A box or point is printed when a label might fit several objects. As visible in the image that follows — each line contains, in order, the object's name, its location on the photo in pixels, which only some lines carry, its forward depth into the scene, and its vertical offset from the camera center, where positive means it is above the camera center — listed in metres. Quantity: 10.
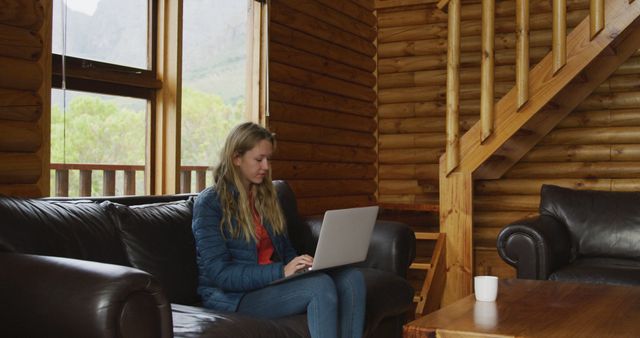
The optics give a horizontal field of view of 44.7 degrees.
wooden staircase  4.99 +0.51
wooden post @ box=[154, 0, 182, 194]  4.27 +0.32
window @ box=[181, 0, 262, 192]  4.52 +0.58
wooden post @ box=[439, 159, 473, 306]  5.32 -0.40
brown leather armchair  4.26 -0.39
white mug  2.86 -0.43
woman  2.91 -0.35
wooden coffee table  2.39 -0.48
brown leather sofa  2.05 -0.33
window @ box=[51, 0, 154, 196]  3.65 +0.38
